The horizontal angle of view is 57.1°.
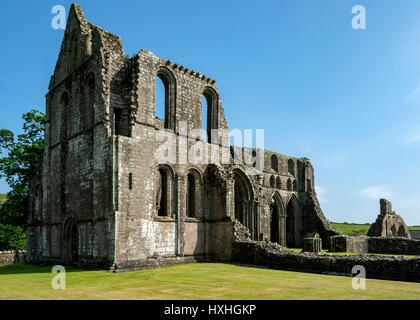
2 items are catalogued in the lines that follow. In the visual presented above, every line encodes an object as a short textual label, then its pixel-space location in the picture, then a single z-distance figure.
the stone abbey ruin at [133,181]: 16.39
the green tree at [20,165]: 28.67
